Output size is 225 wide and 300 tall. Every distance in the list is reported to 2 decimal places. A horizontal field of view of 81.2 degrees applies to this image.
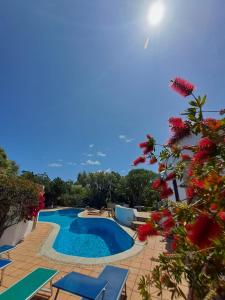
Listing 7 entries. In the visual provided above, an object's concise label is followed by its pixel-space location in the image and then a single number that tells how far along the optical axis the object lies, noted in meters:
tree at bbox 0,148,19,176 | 12.99
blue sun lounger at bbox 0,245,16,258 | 4.58
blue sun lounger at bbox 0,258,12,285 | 3.75
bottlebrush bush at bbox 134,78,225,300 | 0.61
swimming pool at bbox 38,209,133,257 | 7.61
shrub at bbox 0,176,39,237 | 5.79
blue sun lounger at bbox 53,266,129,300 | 2.76
